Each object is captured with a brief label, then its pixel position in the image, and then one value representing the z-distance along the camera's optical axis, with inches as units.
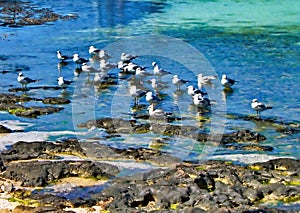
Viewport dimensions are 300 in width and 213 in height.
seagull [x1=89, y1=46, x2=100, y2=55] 1002.7
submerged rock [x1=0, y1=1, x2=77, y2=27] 1379.7
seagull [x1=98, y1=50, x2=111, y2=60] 980.6
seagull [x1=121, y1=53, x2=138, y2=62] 944.9
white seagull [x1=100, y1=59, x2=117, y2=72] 895.2
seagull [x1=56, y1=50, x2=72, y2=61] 973.8
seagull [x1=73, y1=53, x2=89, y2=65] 936.5
